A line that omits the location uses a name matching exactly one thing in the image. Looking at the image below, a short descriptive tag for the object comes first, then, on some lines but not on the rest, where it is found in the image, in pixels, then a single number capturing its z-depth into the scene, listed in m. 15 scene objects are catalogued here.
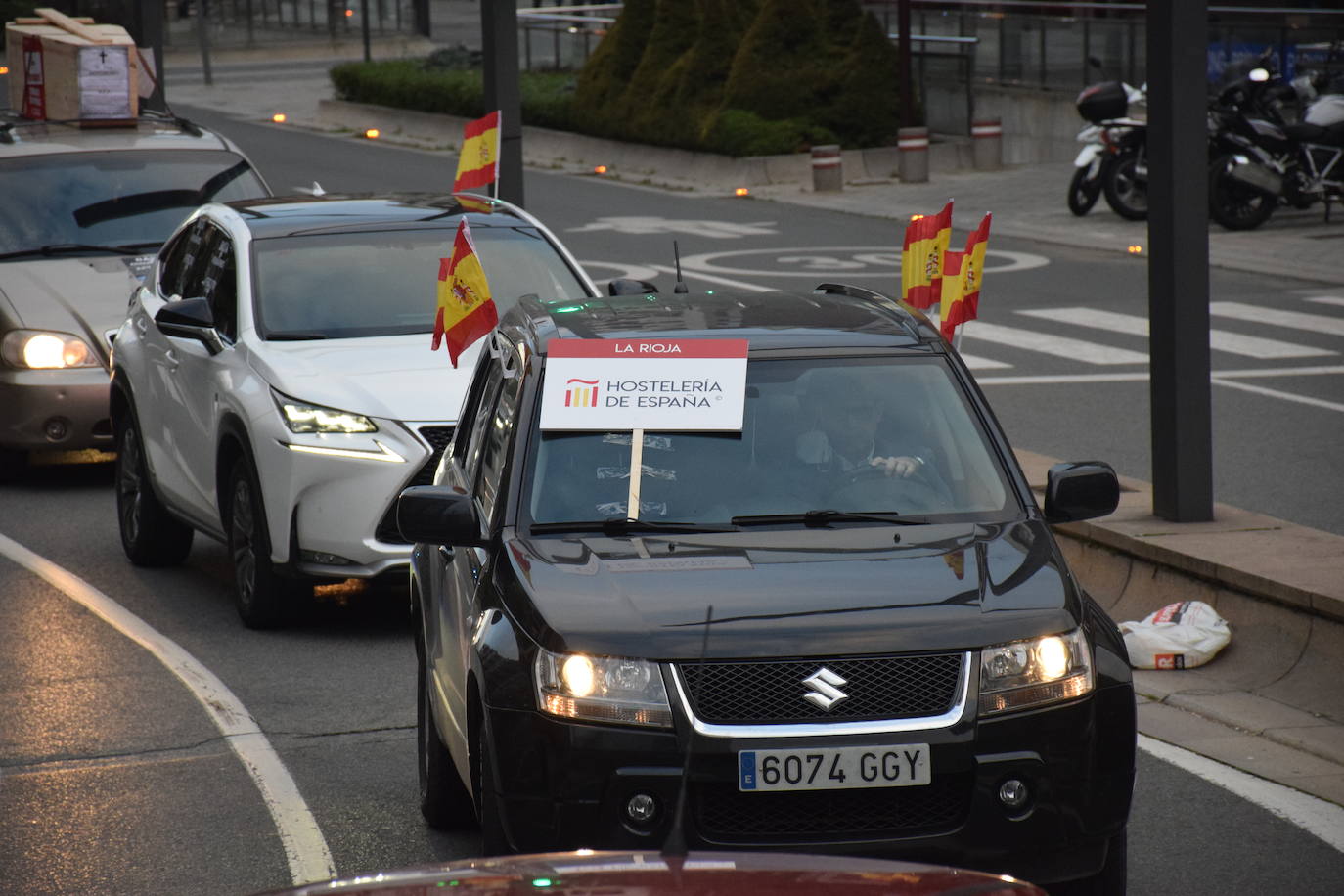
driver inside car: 11.64
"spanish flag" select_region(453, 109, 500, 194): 26.28
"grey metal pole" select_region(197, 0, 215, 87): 105.56
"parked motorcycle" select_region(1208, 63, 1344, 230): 47.66
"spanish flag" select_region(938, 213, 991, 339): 19.69
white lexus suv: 17.62
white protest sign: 11.66
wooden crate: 31.86
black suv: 9.73
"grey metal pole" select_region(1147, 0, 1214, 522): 17.87
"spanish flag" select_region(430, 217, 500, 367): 17.41
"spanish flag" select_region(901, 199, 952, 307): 20.95
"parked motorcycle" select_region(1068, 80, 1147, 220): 49.16
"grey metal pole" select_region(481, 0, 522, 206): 29.86
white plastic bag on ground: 16.02
